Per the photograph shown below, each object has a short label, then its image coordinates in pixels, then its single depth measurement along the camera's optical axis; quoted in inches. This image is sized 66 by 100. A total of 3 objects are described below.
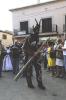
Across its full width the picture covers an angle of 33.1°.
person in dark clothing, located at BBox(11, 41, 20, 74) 193.7
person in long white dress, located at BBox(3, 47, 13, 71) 210.1
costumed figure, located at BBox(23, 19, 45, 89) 140.9
